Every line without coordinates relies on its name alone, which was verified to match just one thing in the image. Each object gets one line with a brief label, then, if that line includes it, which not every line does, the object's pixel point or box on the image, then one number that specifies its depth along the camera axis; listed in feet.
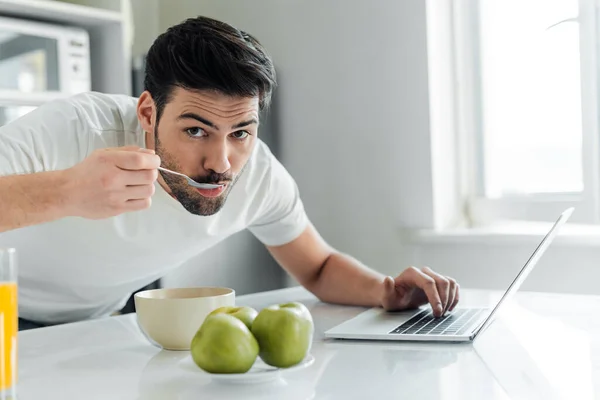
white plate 2.74
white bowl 3.37
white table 2.72
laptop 3.60
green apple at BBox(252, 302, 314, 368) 2.83
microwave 7.34
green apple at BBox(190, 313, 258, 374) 2.72
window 7.08
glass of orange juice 2.30
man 4.37
